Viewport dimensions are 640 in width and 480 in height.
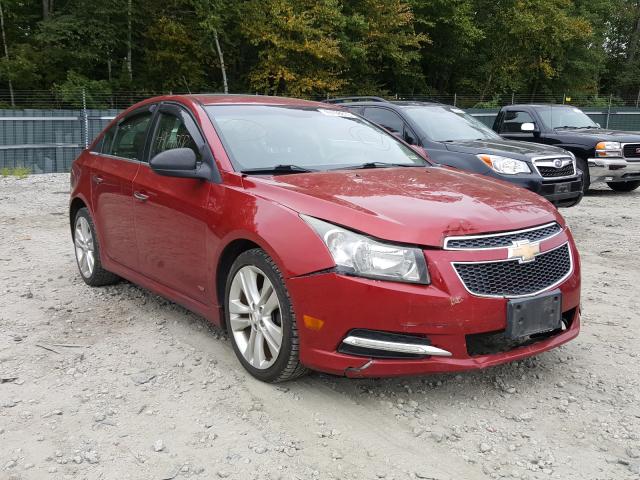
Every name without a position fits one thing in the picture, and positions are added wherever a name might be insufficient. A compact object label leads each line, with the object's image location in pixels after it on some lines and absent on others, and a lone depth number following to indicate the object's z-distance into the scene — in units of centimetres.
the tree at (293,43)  2817
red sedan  308
